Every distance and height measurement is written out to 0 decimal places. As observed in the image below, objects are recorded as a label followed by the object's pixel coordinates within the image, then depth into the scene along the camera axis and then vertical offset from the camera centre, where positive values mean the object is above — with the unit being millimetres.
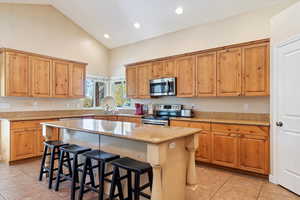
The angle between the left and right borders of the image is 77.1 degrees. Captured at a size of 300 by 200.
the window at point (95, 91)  6320 +300
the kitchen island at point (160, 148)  1874 -600
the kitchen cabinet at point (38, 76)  4121 +594
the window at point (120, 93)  6479 +232
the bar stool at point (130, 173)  1959 -790
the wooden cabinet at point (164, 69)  4723 +794
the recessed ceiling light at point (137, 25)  5182 +2075
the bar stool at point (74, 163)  2464 -910
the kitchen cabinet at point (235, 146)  3191 -856
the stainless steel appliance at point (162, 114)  4453 -392
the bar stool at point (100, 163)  2203 -802
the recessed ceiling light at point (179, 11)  4242 +2039
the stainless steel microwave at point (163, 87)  4652 +324
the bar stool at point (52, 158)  2886 -958
